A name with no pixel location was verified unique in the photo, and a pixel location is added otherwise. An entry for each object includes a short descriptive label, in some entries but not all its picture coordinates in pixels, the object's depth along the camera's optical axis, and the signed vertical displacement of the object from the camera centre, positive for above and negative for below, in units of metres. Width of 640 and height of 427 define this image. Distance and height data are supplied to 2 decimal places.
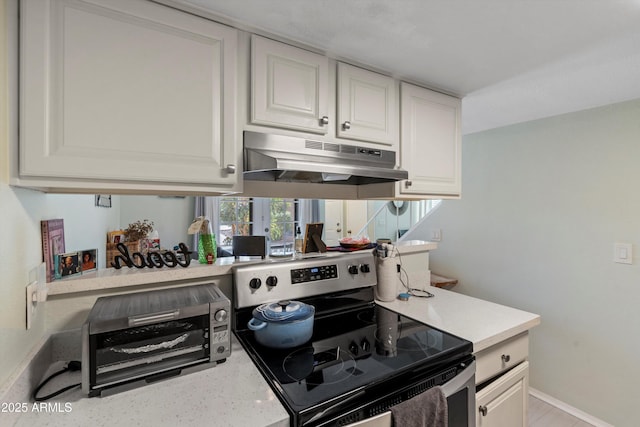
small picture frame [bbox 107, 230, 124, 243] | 1.45 -0.13
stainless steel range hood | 1.14 +0.22
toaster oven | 0.86 -0.39
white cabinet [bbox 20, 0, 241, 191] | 0.83 +0.36
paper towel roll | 1.66 -0.36
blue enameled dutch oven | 1.11 -0.42
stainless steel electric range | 0.88 -0.51
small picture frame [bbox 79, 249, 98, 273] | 1.16 -0.19
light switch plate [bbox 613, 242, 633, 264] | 1.89 -0.25
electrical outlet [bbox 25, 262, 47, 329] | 0.86 -0.24
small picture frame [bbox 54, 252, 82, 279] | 1.08 -0.20
